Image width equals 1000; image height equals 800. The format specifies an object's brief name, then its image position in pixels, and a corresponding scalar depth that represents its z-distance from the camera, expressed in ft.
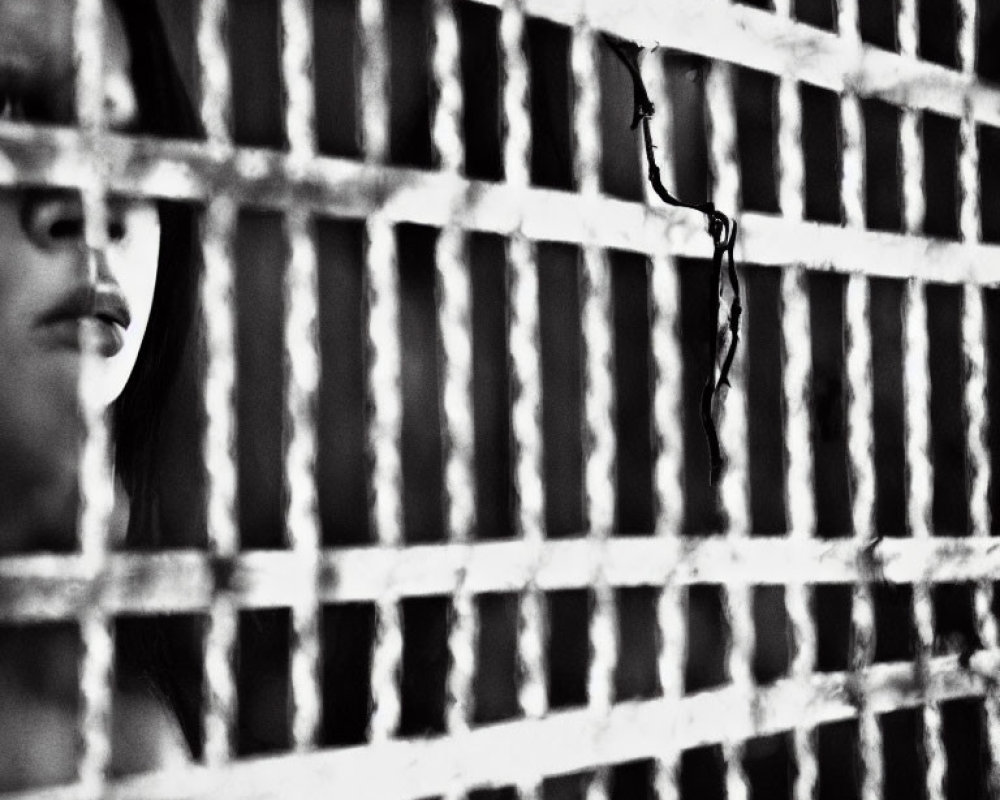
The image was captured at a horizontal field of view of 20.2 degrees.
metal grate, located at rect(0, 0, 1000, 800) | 3.35
